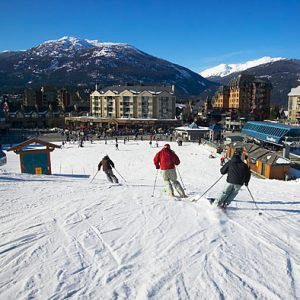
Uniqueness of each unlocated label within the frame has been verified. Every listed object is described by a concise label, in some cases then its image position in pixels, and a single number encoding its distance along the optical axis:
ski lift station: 37.59
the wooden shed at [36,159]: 17.64
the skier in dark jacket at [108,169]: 12.81
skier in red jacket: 8.38
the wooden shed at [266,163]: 23.20
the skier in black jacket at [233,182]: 7.04
